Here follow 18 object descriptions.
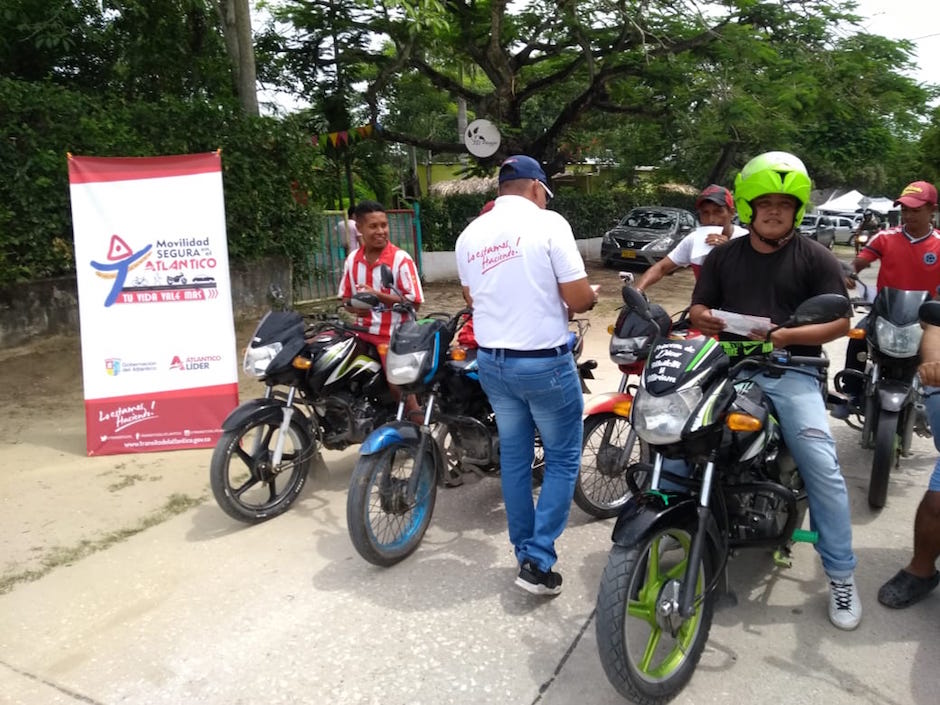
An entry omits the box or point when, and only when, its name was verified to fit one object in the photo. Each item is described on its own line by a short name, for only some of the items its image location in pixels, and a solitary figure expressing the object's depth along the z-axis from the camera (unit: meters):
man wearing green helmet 2.79
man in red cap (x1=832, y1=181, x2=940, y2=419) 4.58
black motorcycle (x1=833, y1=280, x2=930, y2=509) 3.88
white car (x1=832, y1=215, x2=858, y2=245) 29.17
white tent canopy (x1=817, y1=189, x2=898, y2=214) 29.05
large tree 12.19
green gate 11.44
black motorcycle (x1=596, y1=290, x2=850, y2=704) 2.35
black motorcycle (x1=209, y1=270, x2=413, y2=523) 3.86
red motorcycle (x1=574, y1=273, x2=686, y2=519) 3.60
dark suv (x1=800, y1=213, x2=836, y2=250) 26.28
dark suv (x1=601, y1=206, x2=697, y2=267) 17.42
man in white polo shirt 2.87
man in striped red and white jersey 4.43
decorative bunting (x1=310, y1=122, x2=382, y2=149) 11.23
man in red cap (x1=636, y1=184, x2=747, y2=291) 4.73
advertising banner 4.93
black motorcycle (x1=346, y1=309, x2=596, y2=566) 3.30
